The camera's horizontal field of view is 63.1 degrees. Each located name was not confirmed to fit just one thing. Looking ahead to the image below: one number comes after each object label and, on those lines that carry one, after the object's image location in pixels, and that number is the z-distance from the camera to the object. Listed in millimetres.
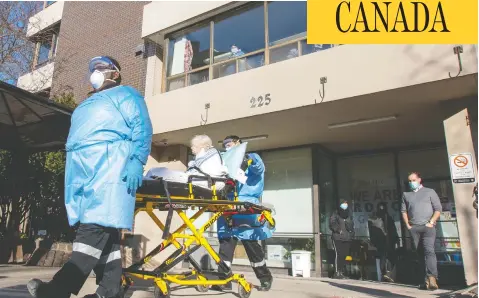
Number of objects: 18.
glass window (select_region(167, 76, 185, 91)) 10008
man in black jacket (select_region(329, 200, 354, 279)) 8453
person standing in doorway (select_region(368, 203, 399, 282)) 8391
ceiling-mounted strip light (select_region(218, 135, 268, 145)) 9086
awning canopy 6066
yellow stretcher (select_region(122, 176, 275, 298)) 3549
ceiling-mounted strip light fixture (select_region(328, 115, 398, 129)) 7692
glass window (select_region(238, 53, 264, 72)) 8727
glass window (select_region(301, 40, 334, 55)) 7570
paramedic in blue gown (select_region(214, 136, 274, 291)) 4836
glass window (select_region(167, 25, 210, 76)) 9742
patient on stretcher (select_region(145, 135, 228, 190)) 3920
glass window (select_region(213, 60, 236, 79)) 9117
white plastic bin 8375
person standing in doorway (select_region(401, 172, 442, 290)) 6059
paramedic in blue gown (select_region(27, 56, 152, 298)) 2695
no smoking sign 6012
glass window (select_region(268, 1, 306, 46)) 8227
